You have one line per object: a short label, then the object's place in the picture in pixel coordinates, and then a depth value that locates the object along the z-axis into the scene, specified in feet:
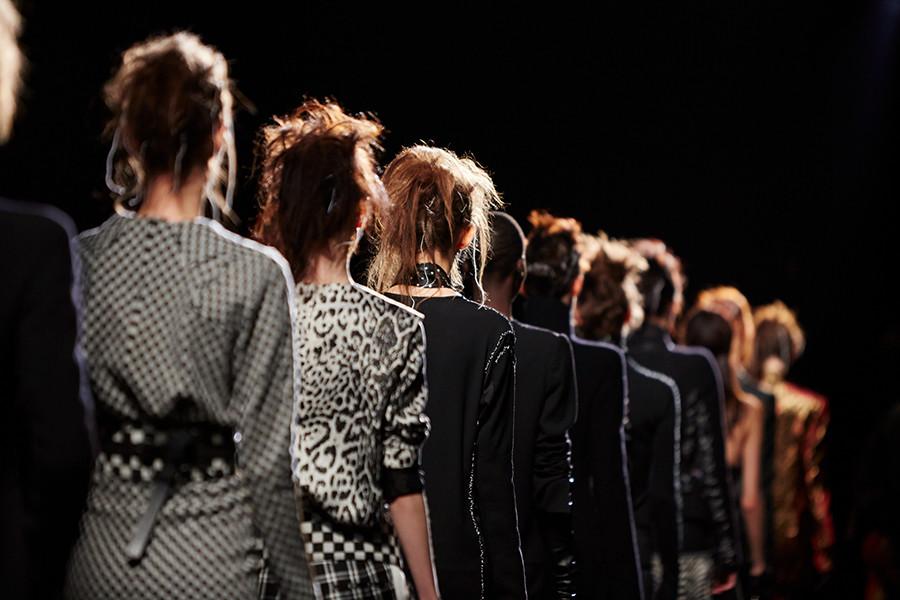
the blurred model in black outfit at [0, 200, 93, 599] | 12.45
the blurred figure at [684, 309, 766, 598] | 39.75
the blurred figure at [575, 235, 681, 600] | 30.63
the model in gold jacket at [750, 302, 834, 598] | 46.73
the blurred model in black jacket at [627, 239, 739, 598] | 34.55
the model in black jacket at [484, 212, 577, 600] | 23.86
